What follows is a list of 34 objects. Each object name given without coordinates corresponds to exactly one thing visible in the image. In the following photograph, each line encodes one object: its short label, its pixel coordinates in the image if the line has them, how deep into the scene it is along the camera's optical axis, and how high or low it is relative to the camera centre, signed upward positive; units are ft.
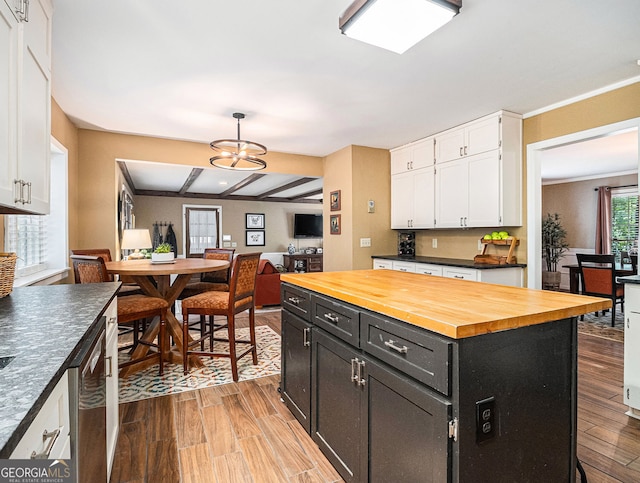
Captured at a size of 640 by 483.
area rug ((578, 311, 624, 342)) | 13.07 -3.60
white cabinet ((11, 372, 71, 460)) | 2.19 -1.37
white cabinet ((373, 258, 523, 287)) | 11.77 -1.19
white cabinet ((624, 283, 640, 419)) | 7.26 -2.37
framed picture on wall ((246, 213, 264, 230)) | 32.22 +1.80
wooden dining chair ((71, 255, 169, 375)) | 8.41 -1.65
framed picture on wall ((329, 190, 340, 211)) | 17.22 +2.02
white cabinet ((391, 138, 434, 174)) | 14.90 +3.80
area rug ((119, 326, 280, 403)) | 8.68 -3.75
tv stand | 30.01 -1.93
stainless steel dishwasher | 3.17 -1.76
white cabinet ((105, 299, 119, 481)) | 5.29 -2.33
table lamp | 13.15 +0.02
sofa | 17.11 -2.27
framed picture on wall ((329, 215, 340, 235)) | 17.31 +0.80
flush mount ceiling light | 5.81 +3.91
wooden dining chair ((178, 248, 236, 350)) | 12.24 -1.59
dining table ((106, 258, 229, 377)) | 9.90 -1.56
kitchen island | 3.50 -1.66
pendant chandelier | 11.33 +2.90
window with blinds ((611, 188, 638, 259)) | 21.77 +1.25
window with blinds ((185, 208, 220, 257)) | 30.42 +1.02
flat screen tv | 33.55 +1.47
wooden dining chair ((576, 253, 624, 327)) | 14.39 -1.71
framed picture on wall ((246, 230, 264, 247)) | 32.17 +0.21
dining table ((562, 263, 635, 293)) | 14.48 -1.45
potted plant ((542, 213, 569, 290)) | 21.77 -0.08
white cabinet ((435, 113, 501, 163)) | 12.09 +3.80
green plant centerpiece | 11.43 -0.47
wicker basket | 5.31 -0.49
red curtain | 22.33 +1.13
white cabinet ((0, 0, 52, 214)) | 4.27 +1.91
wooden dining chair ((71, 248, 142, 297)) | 11.21 -1.45
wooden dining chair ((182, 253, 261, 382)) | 9.25 -1.69
